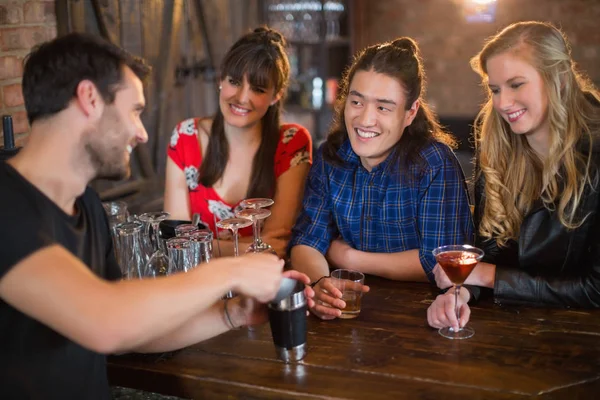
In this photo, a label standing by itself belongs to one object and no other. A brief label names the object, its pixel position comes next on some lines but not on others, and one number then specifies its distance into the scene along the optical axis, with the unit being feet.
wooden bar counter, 5.21
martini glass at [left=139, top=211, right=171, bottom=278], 6.91
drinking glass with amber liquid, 6.49
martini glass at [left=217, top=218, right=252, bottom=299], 6.97
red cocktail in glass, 6.03
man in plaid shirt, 7.61
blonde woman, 6.71
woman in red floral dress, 9.16
